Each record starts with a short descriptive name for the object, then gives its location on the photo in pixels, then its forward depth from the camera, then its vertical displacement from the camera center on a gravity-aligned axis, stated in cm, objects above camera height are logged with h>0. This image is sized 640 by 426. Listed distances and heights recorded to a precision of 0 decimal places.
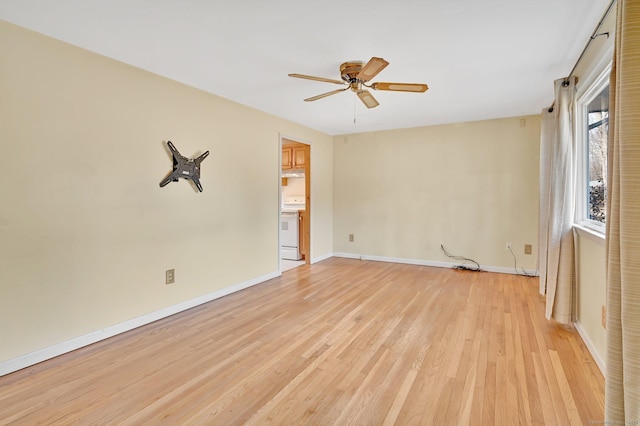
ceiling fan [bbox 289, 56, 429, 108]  235 +105
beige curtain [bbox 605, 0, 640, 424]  100 -11
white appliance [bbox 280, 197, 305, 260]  562 -44
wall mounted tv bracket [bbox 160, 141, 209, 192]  295 +41
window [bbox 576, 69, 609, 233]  233 +49
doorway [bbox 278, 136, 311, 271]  520 -8
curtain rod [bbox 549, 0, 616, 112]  186 +122
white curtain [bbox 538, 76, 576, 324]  258 +0
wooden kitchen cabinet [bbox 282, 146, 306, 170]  556 +97
